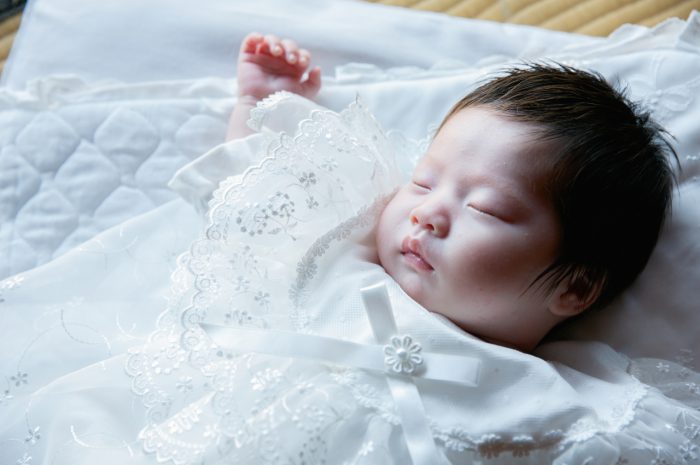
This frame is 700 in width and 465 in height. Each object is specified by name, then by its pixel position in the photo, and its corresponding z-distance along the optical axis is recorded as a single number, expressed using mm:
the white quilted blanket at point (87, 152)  1324
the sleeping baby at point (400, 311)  999
